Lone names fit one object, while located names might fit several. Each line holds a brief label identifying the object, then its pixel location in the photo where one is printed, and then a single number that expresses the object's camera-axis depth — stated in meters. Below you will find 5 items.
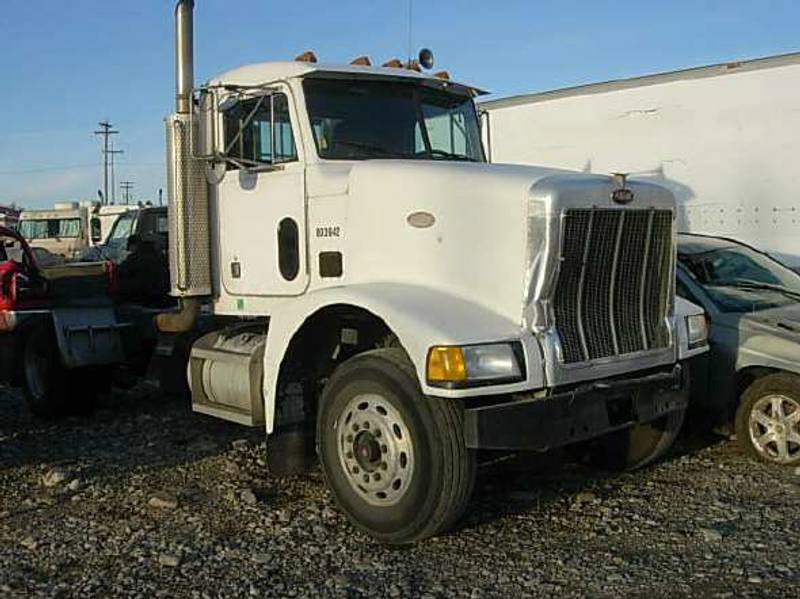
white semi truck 5.04
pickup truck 8.77
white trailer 10.03
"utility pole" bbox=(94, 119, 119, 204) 82.45
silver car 6.68
